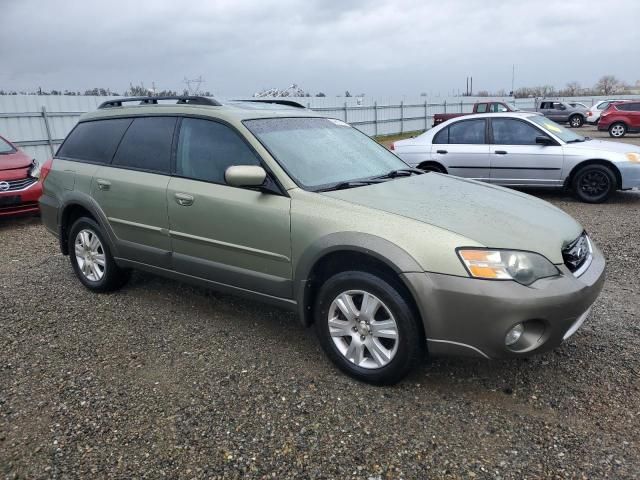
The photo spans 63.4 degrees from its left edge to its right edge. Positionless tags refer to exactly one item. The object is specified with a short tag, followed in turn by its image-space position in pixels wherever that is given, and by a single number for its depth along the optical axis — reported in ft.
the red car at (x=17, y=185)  25.05
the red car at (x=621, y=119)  71.72
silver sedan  26.30
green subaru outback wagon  9.10
